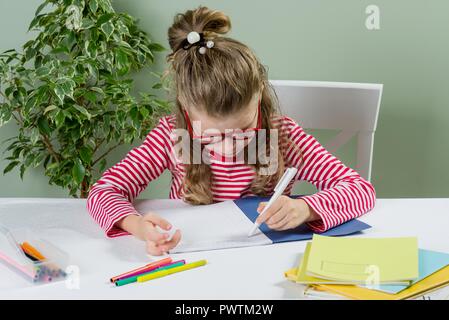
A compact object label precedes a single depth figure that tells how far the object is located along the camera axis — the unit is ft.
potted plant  6.95
